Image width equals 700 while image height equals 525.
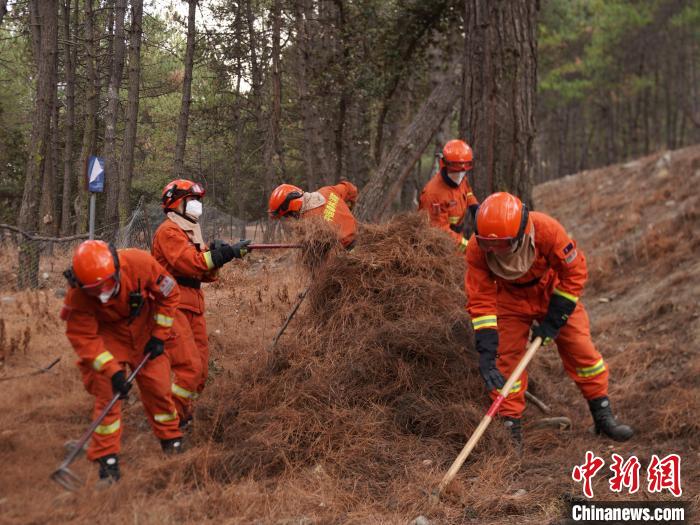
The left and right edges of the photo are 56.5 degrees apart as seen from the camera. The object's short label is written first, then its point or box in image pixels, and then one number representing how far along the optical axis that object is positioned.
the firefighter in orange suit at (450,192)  6.03
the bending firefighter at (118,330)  4.01
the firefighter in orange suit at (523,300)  4.21
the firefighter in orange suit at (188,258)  5.01
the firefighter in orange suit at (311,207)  5.77
